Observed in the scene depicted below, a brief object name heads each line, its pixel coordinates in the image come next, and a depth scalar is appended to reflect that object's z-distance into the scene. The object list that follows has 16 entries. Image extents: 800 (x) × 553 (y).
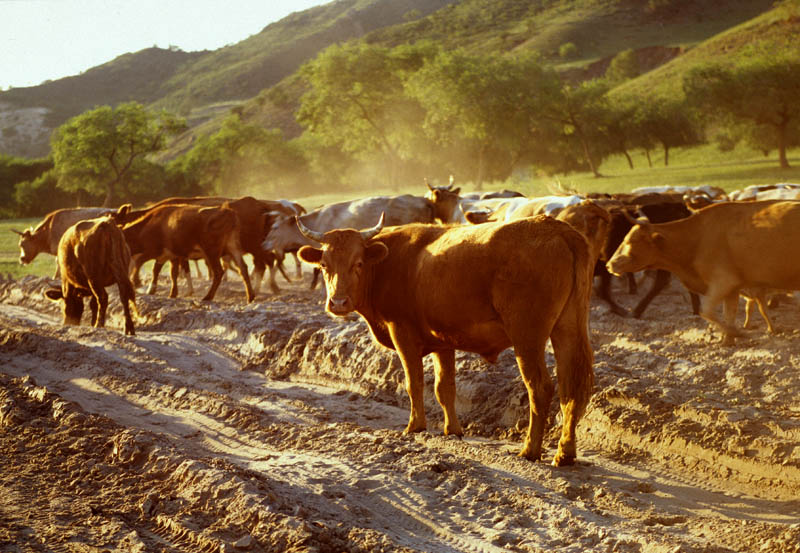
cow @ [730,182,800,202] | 15.37
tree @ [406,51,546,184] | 50.31
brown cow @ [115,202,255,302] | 17.19
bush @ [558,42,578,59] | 116.38
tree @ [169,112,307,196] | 68.06
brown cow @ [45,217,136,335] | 13.39
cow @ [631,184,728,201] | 21.48
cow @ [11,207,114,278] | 23.42
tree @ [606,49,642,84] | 99.69
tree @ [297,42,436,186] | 58.59
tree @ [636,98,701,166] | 57.28
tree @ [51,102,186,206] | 56.00
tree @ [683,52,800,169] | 45.97
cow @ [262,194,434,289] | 18.42
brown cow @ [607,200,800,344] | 10.55
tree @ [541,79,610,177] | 54.03
